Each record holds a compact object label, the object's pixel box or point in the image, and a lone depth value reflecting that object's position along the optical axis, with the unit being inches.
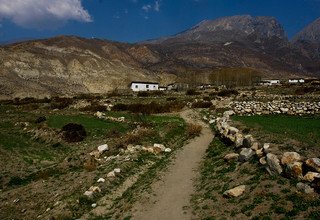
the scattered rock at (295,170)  415.2
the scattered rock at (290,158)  435.6
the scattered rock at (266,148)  501.5
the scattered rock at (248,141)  581.0
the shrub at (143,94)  2053.2
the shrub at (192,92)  2024.9
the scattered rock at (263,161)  485.5
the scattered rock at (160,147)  746.9
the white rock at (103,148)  743.4
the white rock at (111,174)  571.0
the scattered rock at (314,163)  399.1
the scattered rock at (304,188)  383.5
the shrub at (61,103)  1594.9
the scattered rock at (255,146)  539.7
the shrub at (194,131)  885.6
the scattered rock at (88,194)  502.2
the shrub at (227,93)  1807.4
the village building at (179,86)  3302.2
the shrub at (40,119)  1086.9
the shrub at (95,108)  1422.1
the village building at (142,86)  3375.3
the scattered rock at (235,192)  429.0
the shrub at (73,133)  873.8
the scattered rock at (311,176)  391.6
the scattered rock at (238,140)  615.7
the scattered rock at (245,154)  531.4
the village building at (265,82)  4185.3
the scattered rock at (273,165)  445.7
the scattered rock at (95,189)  516.5
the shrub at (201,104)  1450.5
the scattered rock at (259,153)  513.6
